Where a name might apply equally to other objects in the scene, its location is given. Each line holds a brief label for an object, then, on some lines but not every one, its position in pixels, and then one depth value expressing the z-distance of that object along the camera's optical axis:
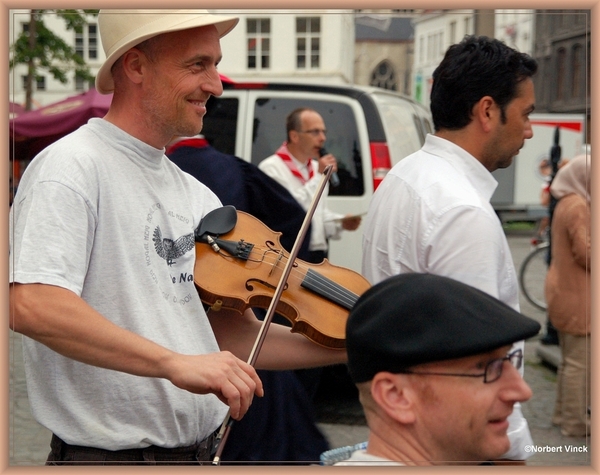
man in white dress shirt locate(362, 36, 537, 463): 2.28
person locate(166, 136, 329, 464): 3.41
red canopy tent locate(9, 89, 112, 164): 8.46
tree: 11.16
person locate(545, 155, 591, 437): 5.27
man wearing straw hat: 1.83
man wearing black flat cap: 1.51
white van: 6.62
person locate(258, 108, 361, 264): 6.29
